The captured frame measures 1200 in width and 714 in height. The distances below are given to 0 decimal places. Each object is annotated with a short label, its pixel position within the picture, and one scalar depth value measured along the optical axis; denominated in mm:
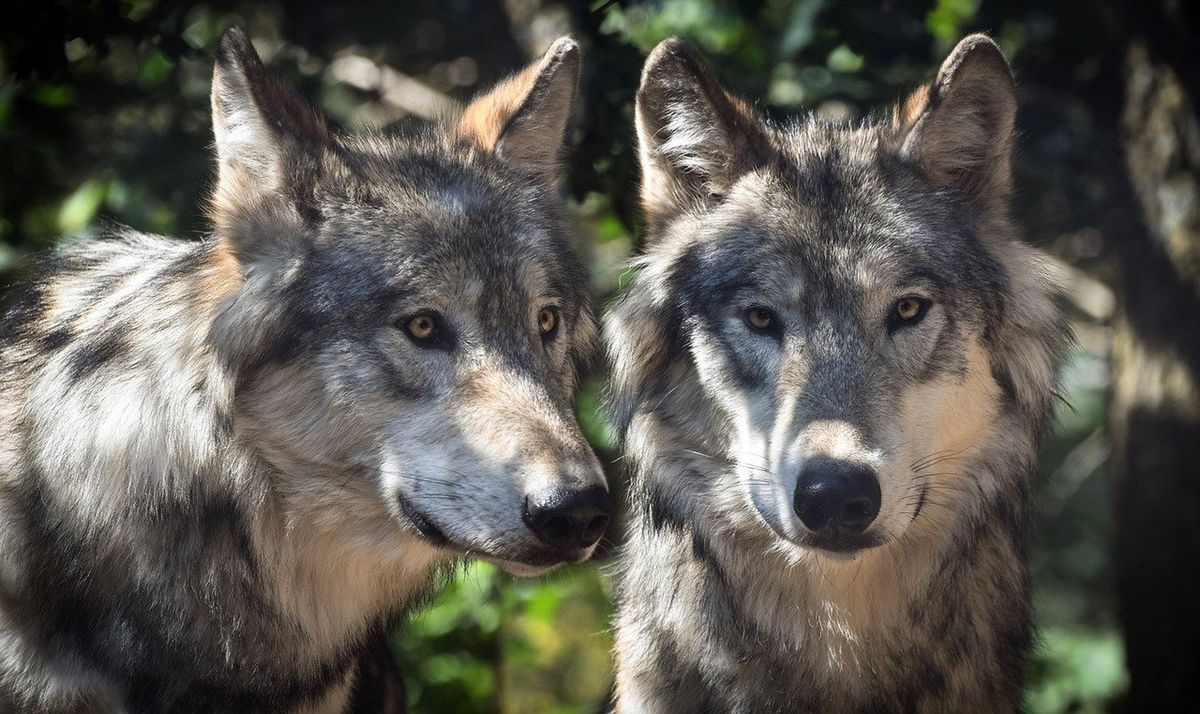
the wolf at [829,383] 6664
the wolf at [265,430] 6367
